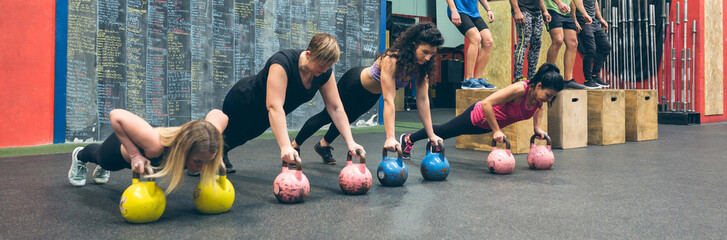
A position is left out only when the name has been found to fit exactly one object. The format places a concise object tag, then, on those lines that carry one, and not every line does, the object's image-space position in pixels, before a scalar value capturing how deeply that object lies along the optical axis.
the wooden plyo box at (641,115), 5.76
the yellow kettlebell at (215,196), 2.21
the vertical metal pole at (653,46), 7.92
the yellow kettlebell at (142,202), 2.03
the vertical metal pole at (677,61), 8.02
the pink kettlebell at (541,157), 3.53
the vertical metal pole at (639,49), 8.14
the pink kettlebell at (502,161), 3.33
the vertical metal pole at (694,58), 7.90
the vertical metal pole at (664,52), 8.01
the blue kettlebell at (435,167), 3.08
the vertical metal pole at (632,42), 8.06
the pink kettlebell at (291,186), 2.42
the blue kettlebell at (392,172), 2.88
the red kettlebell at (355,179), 2.62
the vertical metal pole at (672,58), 8.00
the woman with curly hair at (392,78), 3.12
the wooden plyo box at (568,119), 4.88
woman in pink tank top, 3.38
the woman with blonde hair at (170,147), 2.08
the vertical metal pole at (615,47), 8.12
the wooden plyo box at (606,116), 5.28
